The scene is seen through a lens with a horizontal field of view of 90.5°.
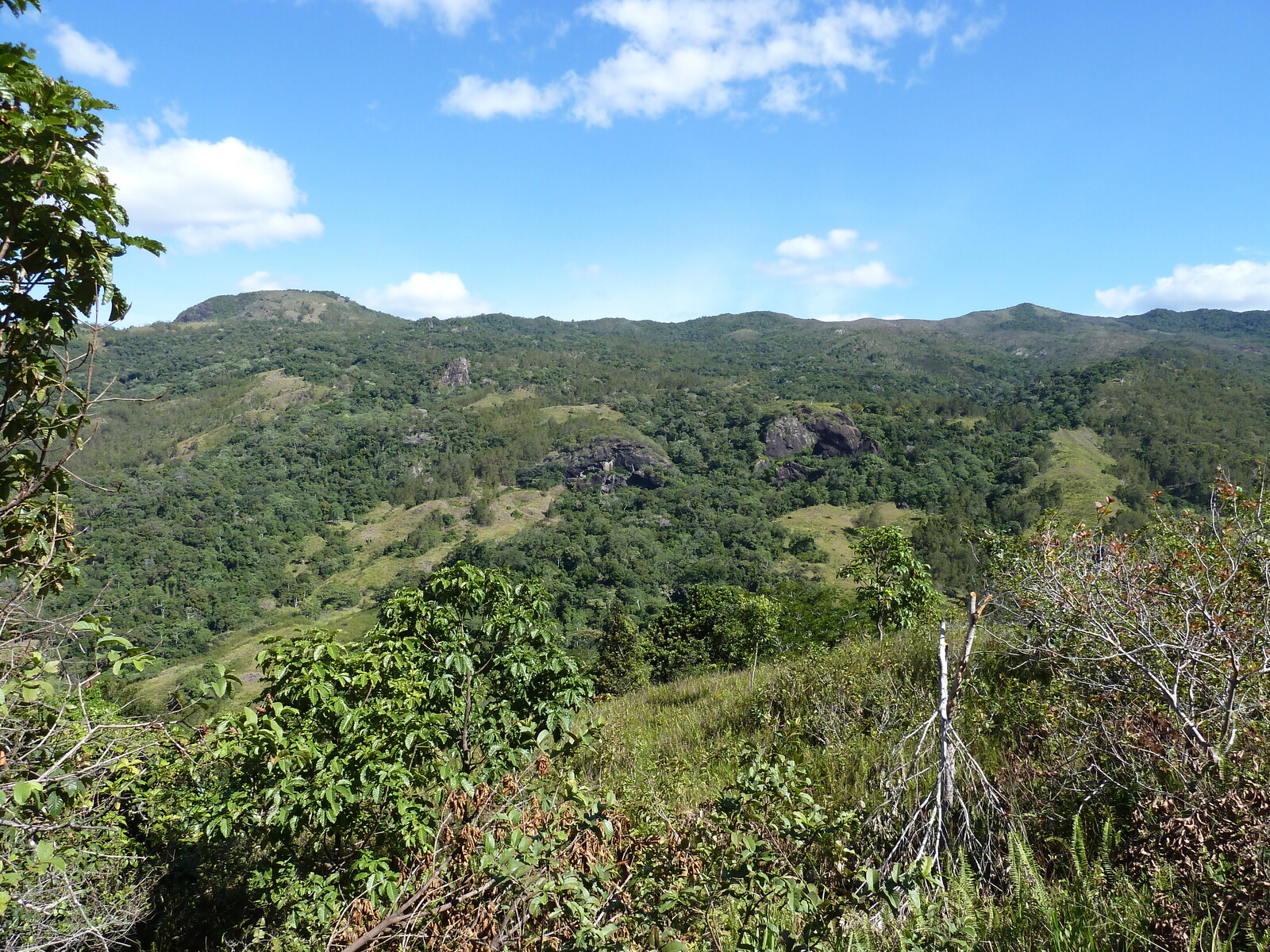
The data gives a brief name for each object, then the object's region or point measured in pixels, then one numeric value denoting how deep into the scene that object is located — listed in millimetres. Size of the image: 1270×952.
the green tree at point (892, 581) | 17109
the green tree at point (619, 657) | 32406
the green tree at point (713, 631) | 31703
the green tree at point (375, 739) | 3828
